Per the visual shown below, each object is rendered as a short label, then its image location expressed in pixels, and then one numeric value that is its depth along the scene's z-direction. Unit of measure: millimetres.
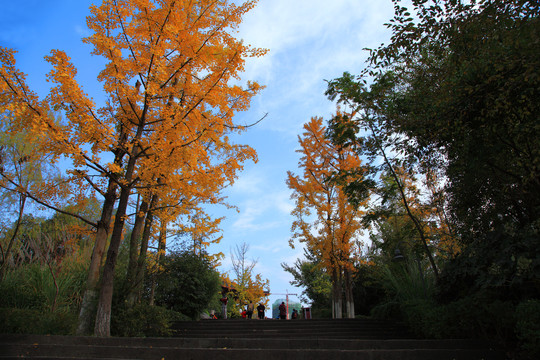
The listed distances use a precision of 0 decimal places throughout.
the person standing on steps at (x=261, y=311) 16858
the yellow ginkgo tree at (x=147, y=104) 5977
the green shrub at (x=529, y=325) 4676
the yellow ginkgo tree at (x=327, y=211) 14453
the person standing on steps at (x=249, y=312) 17895
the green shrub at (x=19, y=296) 7928
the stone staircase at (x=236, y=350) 4852
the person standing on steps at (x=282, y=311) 18128
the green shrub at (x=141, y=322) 7586
